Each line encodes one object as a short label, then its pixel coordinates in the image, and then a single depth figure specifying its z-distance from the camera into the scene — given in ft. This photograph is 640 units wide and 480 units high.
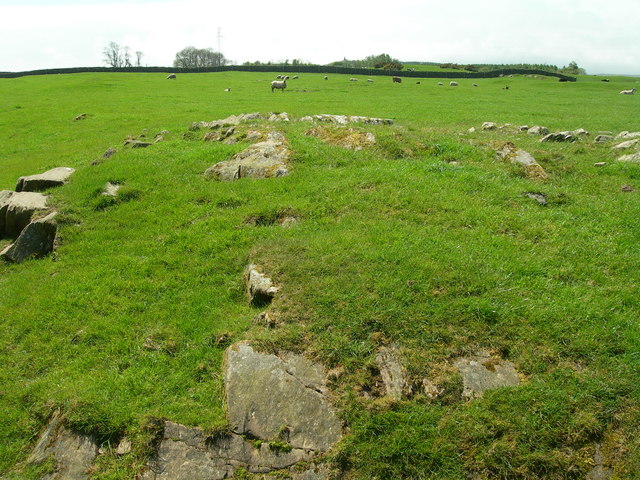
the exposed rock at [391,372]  18.97
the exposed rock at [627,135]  55.23
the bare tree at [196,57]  428.97
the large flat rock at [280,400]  17.89
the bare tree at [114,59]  431.43
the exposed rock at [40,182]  43.29
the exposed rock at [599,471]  15.80
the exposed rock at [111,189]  40.43
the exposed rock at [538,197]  35.17
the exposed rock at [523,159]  40.96
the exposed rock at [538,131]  61.98
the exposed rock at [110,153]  53.26
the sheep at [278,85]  148.36
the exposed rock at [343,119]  63.10
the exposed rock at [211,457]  17.12
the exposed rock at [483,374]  18.93
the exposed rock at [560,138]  56.34
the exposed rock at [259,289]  25.08
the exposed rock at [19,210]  38.42
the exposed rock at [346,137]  46.68
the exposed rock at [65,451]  17.63
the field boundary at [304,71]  226.99
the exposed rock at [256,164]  42.32
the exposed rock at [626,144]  49.98
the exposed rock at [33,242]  34.78
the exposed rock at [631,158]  45.44
